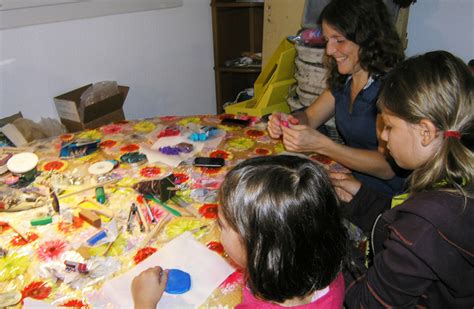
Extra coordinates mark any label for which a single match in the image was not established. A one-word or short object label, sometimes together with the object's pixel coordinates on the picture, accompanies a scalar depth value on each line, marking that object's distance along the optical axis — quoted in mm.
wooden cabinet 2861
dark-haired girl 730
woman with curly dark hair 1423
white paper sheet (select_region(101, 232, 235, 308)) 860
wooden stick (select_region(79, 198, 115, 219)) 1121
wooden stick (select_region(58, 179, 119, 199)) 1216
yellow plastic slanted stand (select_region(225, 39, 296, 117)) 2475
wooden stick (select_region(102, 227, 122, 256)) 994
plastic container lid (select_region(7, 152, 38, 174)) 1306
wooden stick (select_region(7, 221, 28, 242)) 1044
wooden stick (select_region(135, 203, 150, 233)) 1063
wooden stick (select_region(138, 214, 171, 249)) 1021
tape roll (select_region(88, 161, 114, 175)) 1339
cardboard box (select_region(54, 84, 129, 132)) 1993
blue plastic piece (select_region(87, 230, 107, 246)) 1024
